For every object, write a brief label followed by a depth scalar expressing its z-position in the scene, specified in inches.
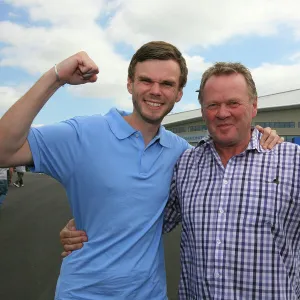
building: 1838.1
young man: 71.8
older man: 76.8
